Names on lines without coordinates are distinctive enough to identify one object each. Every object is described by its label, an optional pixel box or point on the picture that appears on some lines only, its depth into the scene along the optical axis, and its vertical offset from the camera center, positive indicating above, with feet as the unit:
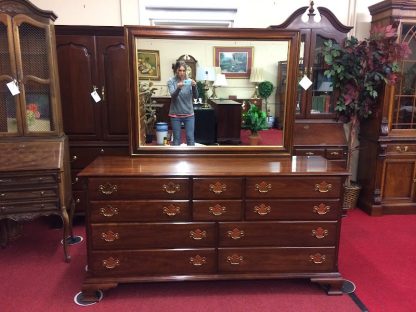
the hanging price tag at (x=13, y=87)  8.79 +0.41
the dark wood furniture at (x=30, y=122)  8.50 -0.51
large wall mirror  7.97 +0.50
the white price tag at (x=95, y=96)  10.58 +0.23
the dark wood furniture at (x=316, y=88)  11.50 +0.61
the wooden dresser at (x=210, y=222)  7.11 -2.50
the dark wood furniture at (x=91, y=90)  10.36 +0.38
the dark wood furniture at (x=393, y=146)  11.66 -1.39
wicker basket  12.53 -3.27
